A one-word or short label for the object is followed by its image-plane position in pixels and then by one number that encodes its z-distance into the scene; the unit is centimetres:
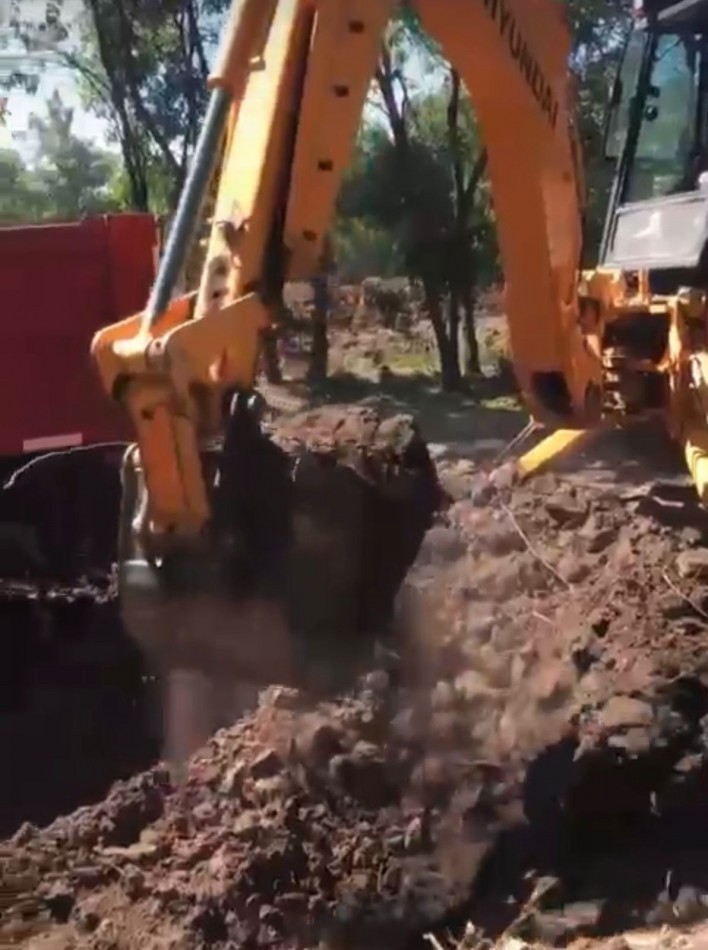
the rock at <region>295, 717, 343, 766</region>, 459
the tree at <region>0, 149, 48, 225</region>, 3222
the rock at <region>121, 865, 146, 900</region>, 433
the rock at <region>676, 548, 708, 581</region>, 563
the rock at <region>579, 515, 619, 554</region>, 640
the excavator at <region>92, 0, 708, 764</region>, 357
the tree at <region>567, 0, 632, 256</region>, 1611
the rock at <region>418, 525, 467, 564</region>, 586
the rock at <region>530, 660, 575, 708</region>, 469
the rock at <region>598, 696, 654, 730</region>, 433
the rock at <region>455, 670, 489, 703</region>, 476
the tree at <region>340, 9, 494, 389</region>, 1844
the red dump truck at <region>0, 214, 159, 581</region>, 568
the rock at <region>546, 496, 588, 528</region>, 690
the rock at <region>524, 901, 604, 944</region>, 371
